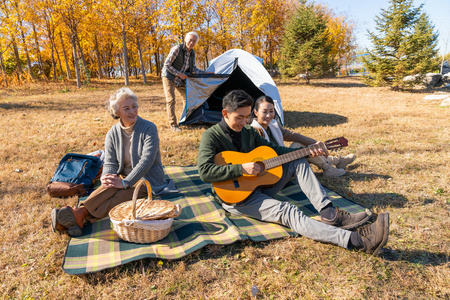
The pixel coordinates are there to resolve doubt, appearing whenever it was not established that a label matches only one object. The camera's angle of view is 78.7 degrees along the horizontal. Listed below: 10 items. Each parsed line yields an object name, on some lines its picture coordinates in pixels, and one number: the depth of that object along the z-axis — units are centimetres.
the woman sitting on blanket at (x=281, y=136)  360
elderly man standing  594
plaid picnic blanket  230
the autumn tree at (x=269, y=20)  1853
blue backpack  364
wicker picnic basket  235
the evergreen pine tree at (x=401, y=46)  1213
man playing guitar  241
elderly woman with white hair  268
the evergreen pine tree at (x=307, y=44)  1455
